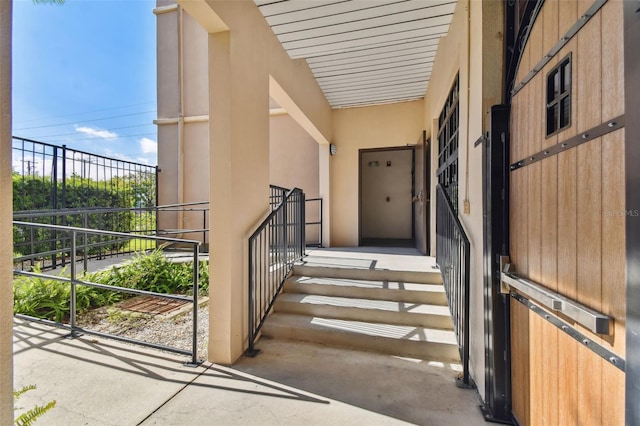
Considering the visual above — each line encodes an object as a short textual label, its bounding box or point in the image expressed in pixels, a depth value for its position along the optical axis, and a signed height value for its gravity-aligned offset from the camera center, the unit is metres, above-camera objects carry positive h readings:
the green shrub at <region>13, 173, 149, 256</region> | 4.79 +0.27
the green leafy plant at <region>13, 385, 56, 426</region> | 1.02 -0.76
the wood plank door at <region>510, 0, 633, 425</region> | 0.86 +0.01
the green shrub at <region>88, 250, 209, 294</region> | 3.85 -0.90
